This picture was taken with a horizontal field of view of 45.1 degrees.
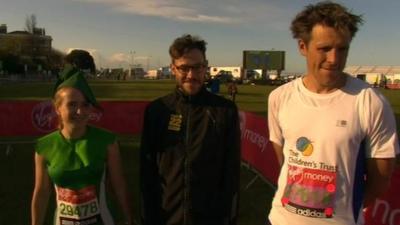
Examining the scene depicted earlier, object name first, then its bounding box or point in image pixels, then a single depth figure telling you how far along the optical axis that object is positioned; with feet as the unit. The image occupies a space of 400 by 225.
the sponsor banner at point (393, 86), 277.40
